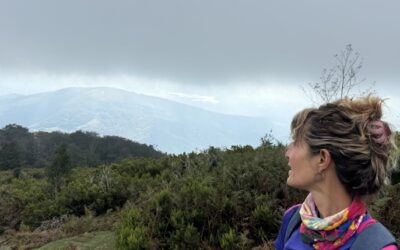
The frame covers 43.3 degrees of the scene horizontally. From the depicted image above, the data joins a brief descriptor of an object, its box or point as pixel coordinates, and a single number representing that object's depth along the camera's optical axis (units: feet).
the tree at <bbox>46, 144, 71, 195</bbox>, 36.96
